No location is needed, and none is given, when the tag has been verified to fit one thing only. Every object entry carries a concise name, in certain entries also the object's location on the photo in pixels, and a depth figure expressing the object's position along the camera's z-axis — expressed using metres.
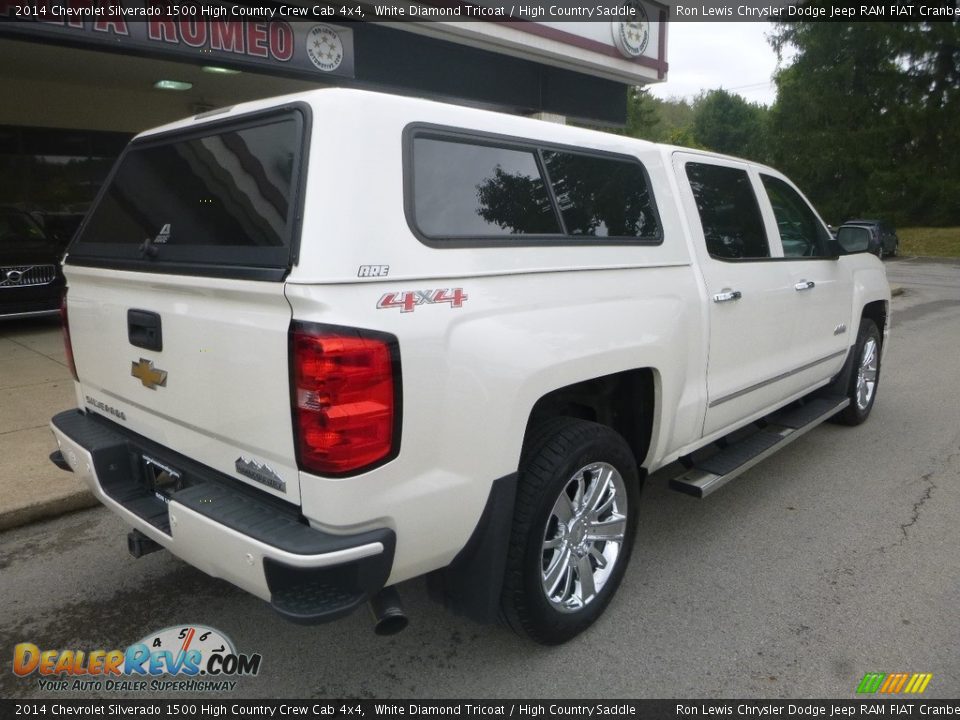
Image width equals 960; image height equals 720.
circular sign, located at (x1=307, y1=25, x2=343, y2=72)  8.02
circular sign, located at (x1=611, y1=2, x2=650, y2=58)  11.18
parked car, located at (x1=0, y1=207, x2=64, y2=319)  8.60
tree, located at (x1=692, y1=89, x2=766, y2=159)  66.47
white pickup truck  2.06
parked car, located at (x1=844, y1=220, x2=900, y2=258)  25.30
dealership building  6.90
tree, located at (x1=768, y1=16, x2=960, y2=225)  32.78
